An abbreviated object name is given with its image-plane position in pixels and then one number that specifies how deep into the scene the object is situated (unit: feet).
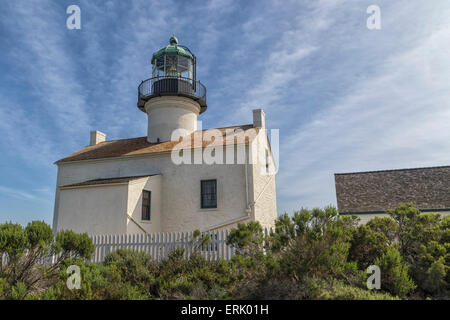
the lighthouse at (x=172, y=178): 47.24
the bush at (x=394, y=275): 20.98
